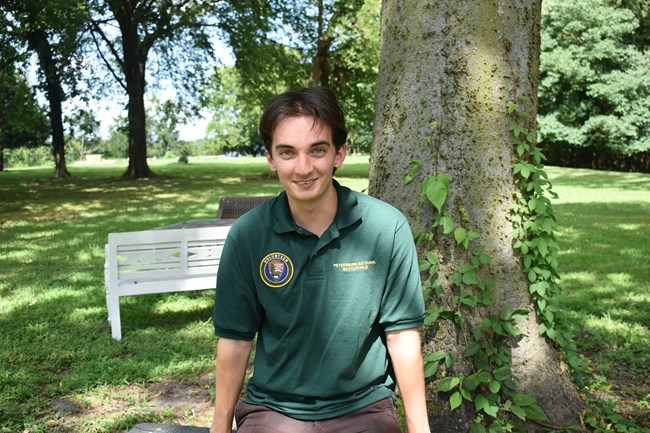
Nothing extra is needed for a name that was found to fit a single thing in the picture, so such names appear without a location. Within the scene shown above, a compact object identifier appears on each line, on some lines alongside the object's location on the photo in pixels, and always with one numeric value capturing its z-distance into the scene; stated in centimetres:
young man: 210
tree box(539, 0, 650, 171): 3247
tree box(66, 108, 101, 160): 2778
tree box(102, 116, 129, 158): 7219
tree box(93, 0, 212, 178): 2425
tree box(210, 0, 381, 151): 2508
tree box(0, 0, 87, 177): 1891
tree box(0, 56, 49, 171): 2246
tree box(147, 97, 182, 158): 7325
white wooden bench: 535
